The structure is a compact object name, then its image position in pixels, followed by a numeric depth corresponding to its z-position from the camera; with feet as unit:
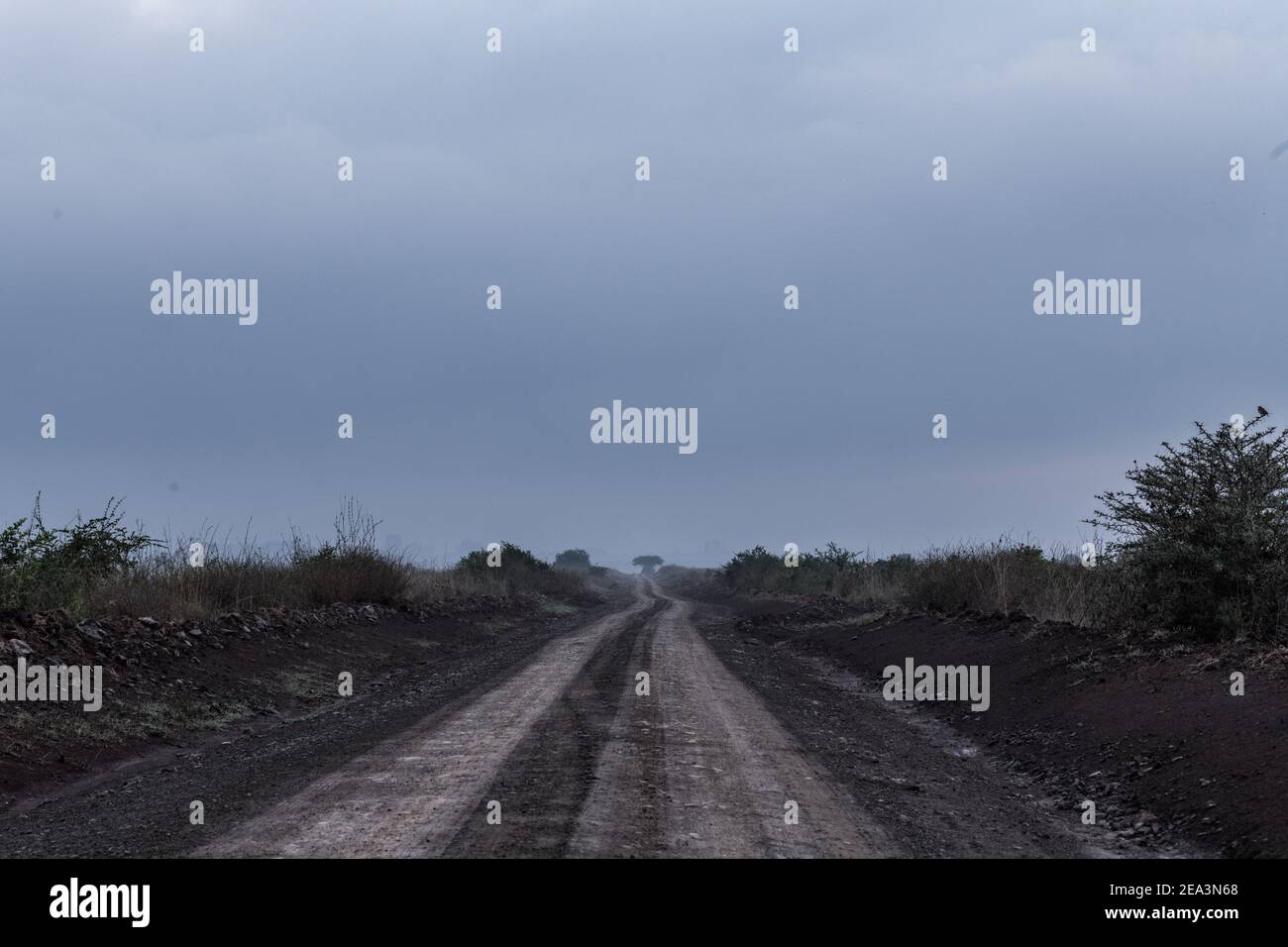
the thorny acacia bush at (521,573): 161.48
